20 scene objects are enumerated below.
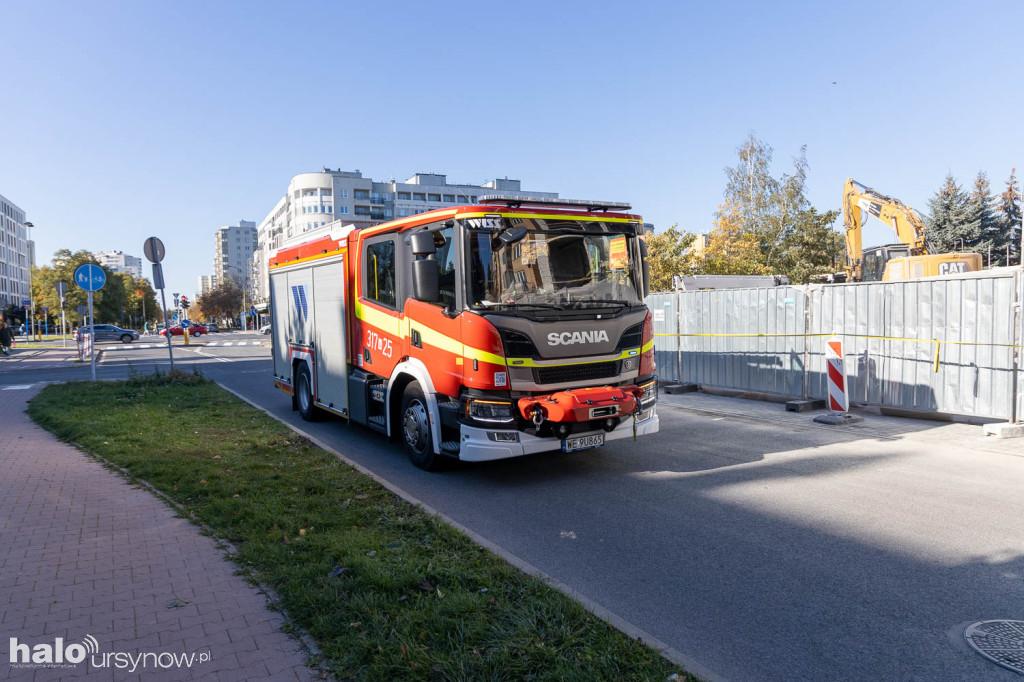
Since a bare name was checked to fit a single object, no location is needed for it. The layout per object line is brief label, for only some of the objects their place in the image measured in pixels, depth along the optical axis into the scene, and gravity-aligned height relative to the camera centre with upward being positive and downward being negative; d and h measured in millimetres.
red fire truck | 6793 -259
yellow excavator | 16656 +1310
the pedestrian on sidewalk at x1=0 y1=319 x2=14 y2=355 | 35312 -987
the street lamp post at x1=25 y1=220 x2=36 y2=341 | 123750 +12683
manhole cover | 3420 -1879
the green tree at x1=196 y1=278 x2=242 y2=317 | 106188 +2135
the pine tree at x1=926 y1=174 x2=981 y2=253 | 43406 +4651
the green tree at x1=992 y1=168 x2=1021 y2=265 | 44875 +4724
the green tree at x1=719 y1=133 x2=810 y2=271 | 35938 +5319
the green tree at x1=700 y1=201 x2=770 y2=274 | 33719 +2661
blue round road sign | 15750 +959
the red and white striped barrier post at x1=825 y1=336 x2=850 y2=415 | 10102 -1222
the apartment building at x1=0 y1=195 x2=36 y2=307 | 105562 +11198
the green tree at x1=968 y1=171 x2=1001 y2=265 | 43312 +4476
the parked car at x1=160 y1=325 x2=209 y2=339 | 72112 -1716
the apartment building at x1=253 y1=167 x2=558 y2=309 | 98938 +17570
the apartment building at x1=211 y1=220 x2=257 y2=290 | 186100 +12847
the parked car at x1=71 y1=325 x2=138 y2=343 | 57531 -1411
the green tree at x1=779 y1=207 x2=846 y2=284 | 36062 +2695
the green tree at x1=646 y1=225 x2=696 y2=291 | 32812 +2185
